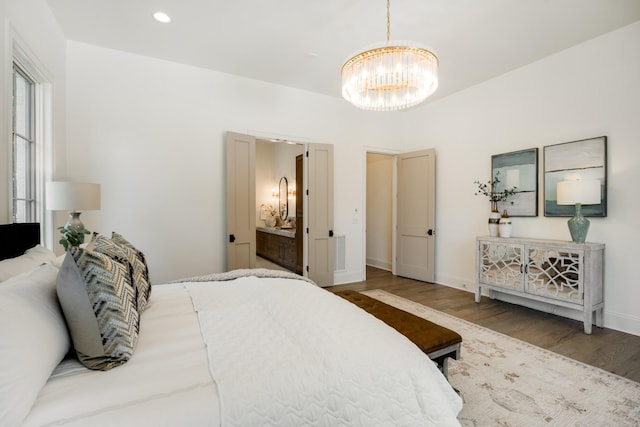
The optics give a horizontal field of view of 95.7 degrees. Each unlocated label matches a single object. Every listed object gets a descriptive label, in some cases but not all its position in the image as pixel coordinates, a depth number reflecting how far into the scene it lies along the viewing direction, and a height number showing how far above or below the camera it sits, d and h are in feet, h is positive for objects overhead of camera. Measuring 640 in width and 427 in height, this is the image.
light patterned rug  5.72 -4.05
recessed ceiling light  9.15 +6.18
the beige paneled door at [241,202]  12.60 +0.35
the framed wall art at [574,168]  10.23 +1.63
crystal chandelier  6.89 +3.56
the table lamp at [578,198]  9.82 +0.46
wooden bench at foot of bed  5.61 -2.51
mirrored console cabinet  9.72 -2.27
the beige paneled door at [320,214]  14.84 -0.20
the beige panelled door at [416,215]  16.03 -0.27
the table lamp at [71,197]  7.72 +0.33
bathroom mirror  24.35 +0.97
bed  2.75 -1.87
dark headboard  4.89 -0.54
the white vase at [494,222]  12.76 -0.50
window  7.59 +1.72
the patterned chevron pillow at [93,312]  3.49 -1.27
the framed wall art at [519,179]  12.17 +1.40
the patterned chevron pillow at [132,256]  4.87 -0.89
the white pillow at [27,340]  2.50 -1.33
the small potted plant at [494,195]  12.82 +0.72
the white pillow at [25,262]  4.16 -0.86
